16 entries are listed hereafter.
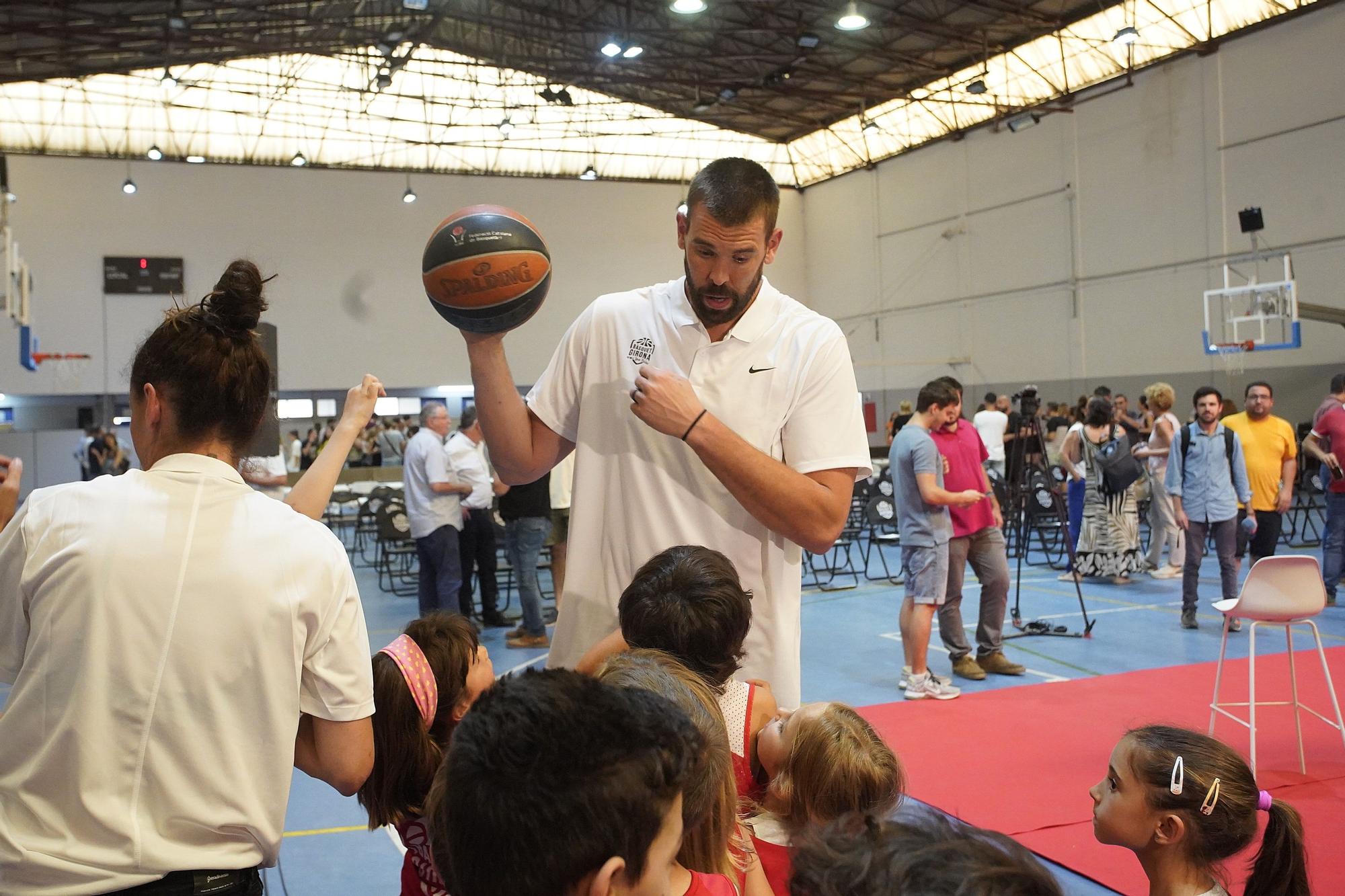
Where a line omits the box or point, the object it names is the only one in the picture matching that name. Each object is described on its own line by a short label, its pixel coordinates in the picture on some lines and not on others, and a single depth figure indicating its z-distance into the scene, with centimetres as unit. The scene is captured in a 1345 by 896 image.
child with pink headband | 203
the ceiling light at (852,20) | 1460
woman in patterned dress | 955
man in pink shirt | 644
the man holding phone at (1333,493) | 831
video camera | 812
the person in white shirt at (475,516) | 832
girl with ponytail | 241
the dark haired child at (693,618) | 190
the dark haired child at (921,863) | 96
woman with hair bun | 145
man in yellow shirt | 809
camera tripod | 765
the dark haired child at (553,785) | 105
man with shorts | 604
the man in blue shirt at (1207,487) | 756
